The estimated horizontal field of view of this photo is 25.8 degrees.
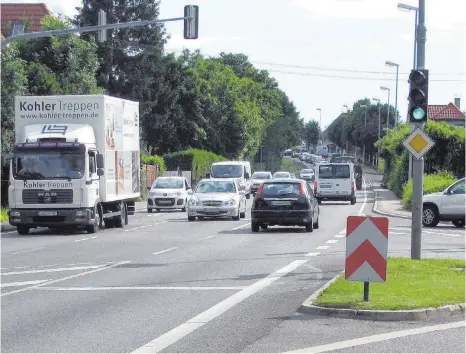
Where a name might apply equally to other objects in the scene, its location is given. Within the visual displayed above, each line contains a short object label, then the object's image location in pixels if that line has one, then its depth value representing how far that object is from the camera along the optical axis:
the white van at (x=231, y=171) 56.62
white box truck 28.69
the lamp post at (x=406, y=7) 32.47
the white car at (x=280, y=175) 78.50
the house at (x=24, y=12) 76.94
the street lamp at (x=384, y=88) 83.00
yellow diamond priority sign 18.06
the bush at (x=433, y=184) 43.29
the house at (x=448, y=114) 114.38
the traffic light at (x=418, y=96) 17.95
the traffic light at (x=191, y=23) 26.22
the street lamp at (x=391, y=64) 66.56
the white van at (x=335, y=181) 54.50
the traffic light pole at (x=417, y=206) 18.22
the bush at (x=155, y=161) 63.71
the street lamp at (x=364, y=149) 137.50
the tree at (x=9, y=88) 38.49
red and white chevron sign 12.56
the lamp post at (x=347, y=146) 166.15
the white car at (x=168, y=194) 45.22
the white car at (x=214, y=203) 36.04
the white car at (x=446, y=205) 33.38
